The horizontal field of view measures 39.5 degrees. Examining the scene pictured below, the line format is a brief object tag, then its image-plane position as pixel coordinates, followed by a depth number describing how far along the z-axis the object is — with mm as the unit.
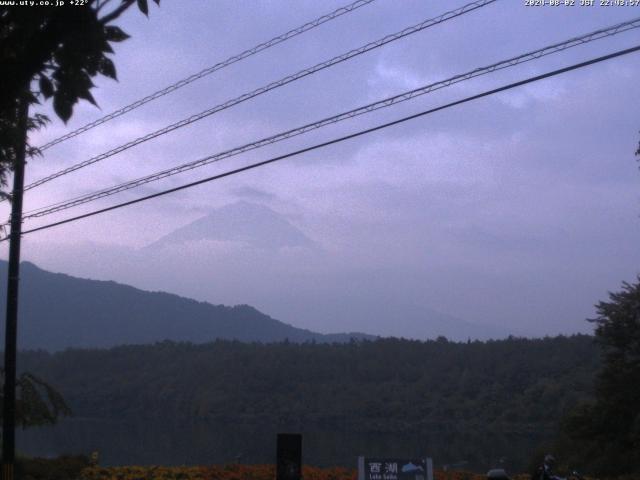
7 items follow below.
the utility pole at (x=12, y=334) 15508
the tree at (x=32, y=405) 17984
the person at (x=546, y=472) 10836
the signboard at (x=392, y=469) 12266
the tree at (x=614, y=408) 21750
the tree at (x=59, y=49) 5020
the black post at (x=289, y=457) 12578
